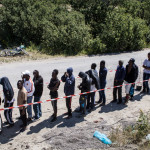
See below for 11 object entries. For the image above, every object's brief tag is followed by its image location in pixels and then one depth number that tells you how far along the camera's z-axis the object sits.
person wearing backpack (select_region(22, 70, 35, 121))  6.77
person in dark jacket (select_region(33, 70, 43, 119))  6.96
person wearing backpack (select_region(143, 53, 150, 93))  9.09
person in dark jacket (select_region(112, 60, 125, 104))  7.92
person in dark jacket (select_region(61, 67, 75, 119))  7.02
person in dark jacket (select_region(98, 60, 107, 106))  7.96
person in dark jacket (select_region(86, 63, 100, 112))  7.60
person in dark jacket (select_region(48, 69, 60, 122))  6.91
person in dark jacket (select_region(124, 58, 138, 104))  8.10
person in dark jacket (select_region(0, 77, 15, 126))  6.40
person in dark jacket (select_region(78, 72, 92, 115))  7.15
